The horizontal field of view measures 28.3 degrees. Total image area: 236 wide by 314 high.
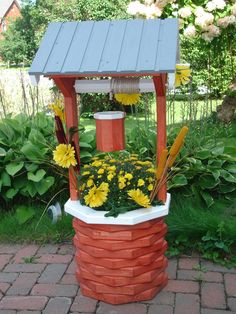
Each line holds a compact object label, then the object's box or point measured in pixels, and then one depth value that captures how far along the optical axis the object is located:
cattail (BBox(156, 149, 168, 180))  2.77
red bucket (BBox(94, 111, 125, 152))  2.79
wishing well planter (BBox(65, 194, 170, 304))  2.74
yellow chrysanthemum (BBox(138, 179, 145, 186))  2.77
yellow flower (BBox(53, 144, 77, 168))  2.82
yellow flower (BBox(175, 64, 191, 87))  2.87
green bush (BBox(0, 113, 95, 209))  4.07
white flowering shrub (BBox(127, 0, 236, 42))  7.17
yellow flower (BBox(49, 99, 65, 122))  3.01
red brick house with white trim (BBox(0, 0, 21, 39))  66.59
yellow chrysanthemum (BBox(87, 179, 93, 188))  2.83
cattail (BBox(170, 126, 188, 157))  2.79
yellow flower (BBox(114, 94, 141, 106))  3.07
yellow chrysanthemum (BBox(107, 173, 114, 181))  2.78
